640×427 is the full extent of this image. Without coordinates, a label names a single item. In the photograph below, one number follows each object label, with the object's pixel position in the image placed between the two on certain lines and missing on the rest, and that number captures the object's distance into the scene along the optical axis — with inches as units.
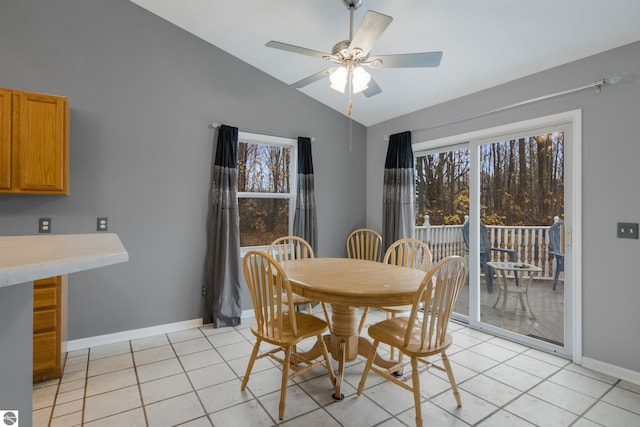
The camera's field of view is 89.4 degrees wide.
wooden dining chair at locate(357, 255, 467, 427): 70.6
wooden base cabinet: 89.4
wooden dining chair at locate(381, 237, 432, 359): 101.3
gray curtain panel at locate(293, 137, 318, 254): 155.6
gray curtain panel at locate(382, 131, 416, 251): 153.3
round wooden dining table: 73.8
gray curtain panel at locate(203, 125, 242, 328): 134.4
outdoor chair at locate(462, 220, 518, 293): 131.6
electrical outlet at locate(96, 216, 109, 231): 115.5
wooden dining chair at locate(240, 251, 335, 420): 75.3
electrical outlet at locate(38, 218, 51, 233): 106.3
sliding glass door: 108.3
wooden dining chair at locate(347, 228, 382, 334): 153.9
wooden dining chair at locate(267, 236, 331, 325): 107.2
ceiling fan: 72.2
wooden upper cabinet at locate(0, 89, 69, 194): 94.6
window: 150.0
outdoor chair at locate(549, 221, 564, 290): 110.0
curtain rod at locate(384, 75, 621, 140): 94.5
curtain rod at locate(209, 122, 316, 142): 136.3
